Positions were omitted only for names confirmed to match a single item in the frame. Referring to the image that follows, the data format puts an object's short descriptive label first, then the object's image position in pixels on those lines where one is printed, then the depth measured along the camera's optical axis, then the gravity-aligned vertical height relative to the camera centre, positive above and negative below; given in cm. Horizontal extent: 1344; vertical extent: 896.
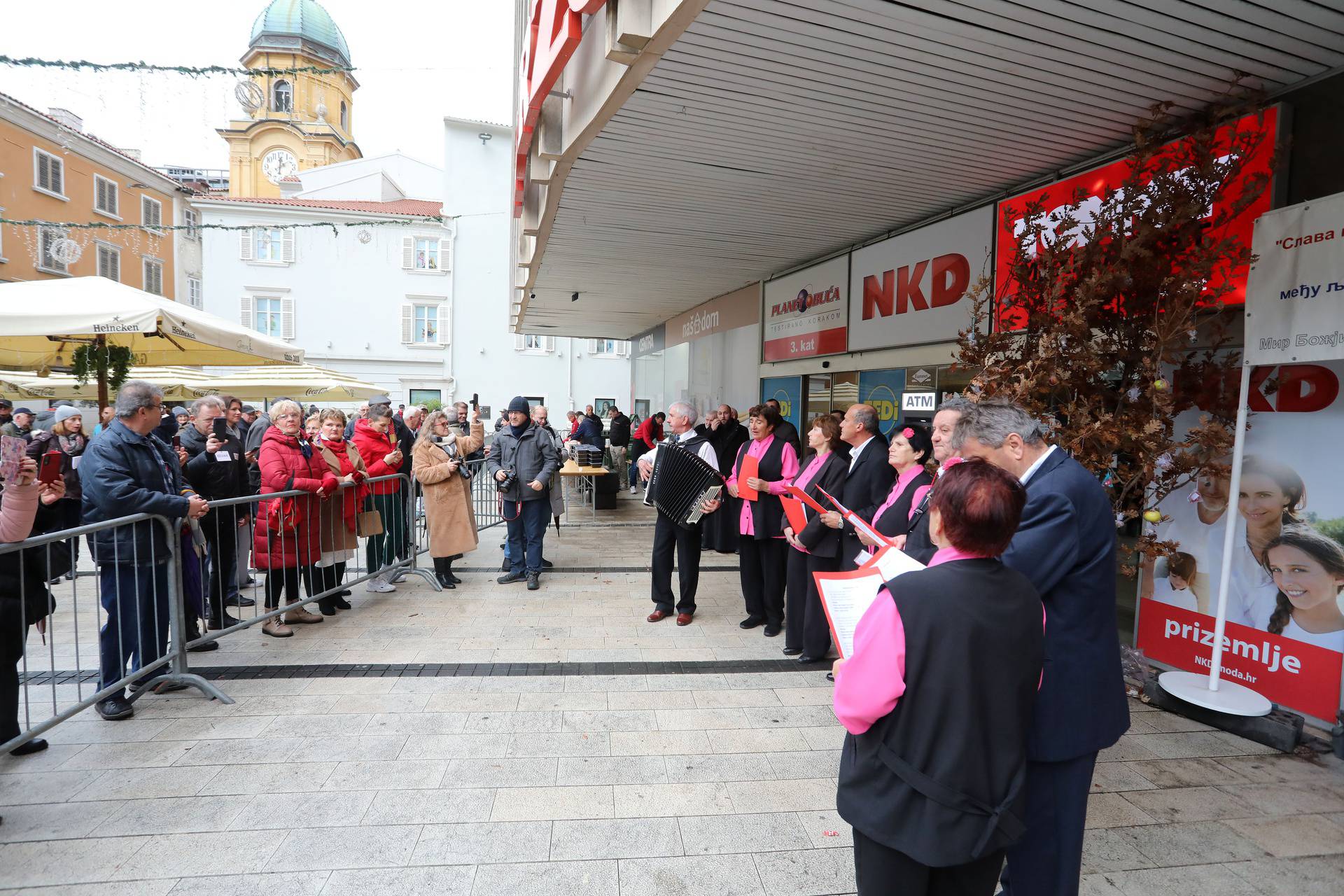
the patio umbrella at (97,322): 493 +53
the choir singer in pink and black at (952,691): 159 -66
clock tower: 3588 +1453
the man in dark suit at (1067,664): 204 -76
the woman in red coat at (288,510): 548 -96
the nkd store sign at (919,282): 638 +137
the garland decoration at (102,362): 636 +24
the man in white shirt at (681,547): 596 -125
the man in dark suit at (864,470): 466 -40
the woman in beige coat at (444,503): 703 -109
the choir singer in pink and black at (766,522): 554 -94
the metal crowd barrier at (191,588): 404 -156
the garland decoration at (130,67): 713 +355
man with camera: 722 -79
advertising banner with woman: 386 -76
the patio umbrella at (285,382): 1280 +22
